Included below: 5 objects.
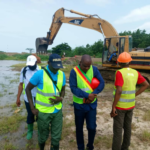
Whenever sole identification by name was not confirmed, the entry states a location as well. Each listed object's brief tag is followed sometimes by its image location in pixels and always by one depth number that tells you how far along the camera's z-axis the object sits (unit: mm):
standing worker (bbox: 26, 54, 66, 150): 2520
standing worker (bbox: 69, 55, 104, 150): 2715
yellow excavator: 8250
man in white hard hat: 3184
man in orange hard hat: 2580
